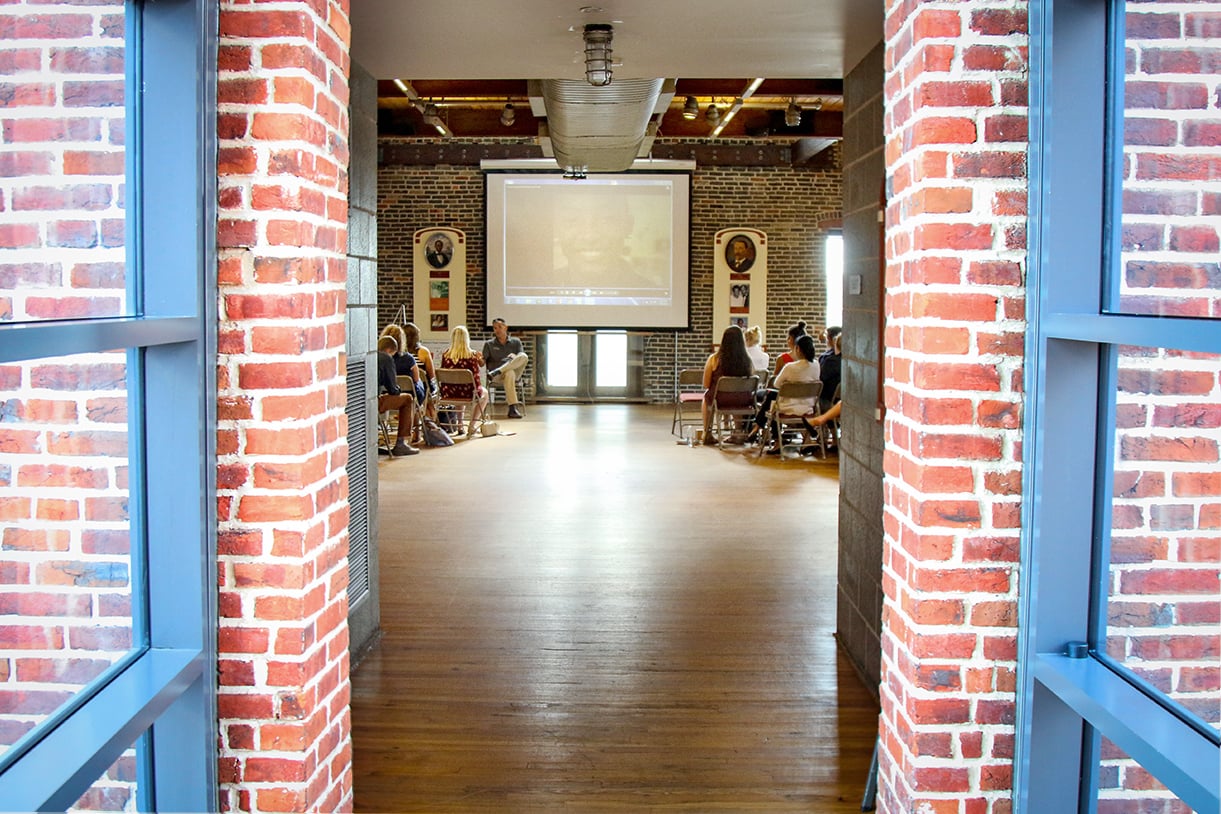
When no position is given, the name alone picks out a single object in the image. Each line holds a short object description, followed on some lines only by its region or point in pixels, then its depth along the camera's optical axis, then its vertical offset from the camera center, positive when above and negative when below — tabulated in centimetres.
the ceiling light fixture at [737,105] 887 +219
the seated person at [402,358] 1088 -24
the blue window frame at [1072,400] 229 -13
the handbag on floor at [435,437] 1162 -107
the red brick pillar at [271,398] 244 -14
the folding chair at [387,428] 1127 -100
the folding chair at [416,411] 1088 -80
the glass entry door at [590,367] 1593 -46
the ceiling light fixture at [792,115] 1001 +197
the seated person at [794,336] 1090 -1
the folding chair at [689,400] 1266 -76
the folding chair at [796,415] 1065 -76
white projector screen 1548 +115
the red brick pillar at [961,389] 243 -11
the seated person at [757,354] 1291 -21
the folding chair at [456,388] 1177 -57
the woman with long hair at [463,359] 1241 -28
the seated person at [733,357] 1125 -22
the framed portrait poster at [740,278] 1557 +79
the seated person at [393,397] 1033 -60
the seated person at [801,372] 1073 -34
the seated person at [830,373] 1100 -36
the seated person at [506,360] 1439 -34
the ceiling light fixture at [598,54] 439 +113
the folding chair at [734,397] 1116 -62
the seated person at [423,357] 1159 -26
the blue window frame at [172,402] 230 -15
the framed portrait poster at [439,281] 1559 +72
